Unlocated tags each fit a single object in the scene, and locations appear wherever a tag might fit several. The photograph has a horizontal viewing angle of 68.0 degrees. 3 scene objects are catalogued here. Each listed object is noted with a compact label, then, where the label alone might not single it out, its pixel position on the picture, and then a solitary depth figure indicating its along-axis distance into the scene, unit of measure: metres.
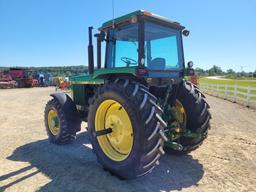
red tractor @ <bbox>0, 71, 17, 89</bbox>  21.27
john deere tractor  2.50
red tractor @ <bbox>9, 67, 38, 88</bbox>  23.08
